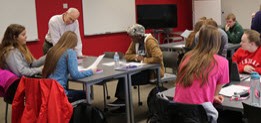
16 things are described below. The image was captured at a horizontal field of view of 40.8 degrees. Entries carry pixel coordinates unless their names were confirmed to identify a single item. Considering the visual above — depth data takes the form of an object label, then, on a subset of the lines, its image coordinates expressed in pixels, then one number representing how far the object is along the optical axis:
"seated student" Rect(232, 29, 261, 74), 3.36
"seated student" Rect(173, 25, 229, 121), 2.46
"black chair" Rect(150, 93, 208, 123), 2.27
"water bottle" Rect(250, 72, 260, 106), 2.45
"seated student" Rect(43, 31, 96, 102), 3.44
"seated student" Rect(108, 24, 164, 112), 4.24
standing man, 4.88
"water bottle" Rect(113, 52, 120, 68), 4.16
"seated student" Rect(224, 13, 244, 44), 5.89
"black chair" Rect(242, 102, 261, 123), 1.97
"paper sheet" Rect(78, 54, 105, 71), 3.83
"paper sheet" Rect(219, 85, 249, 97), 2.70
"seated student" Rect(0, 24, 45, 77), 3.71
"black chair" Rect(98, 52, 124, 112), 4.98
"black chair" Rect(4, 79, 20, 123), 3.57
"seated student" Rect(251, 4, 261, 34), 5.88
